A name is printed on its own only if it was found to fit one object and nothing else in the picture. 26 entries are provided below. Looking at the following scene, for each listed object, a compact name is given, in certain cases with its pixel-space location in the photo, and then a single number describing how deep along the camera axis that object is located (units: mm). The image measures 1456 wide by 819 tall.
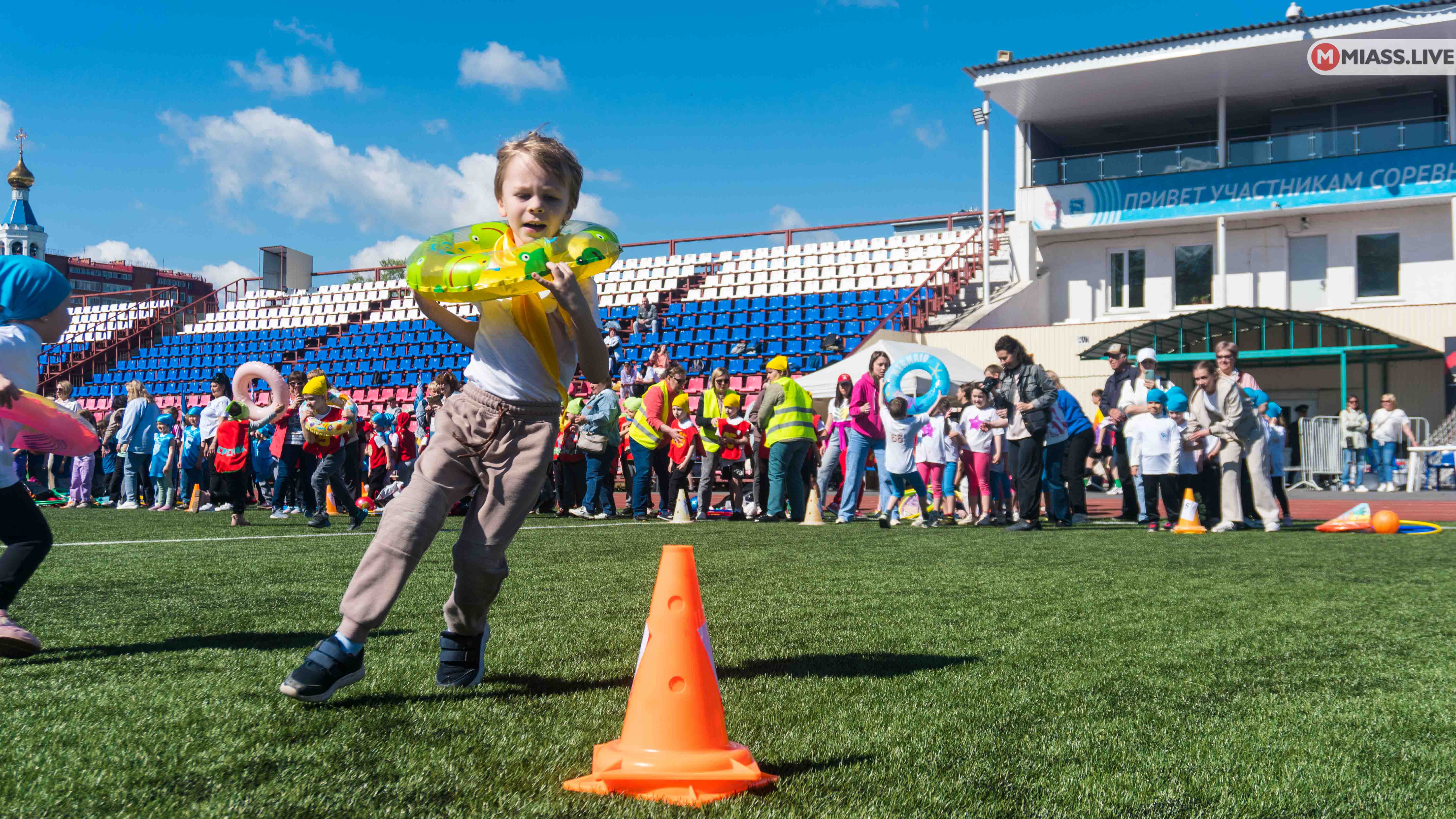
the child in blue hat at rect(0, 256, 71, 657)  3654
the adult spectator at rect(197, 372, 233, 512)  12508
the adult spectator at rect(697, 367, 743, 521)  12453
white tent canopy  16203
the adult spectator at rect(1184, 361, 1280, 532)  10062
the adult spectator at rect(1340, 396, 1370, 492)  18188
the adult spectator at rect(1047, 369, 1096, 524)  11164
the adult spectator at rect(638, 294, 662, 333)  26672
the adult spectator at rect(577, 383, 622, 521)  12477
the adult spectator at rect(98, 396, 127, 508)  15977
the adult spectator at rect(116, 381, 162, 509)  13656
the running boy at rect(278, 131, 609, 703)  2865
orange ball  10023
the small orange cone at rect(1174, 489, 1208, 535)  10336
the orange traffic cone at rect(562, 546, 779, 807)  2219
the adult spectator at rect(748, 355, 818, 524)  11805
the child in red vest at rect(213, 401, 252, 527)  11633
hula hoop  10070
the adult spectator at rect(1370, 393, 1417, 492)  17984
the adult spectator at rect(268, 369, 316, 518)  10930
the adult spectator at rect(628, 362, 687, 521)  12188
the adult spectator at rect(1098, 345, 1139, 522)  11453
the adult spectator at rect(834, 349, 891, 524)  11383
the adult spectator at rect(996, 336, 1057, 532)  9969
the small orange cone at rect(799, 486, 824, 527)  11555
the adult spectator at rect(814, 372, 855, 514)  12703
